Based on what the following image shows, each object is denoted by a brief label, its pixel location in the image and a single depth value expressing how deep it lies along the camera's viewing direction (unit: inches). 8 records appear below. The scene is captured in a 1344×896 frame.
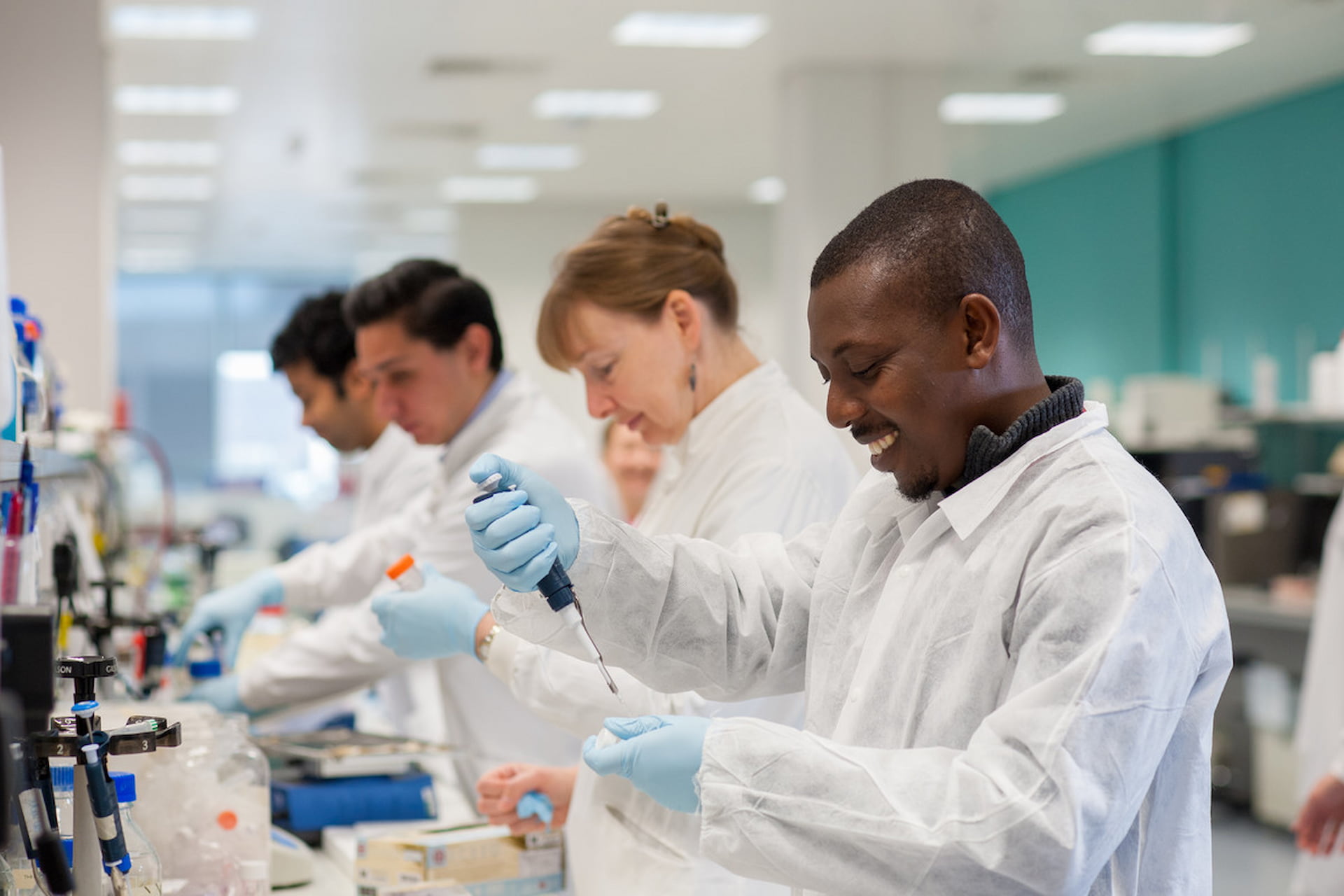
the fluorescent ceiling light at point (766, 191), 363.3
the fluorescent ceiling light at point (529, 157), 313.3
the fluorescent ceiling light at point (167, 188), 343.0
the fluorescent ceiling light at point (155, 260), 473.1
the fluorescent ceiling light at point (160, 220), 387.9
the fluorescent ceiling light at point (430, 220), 404.2
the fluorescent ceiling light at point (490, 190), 354.6
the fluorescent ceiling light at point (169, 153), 301.9
